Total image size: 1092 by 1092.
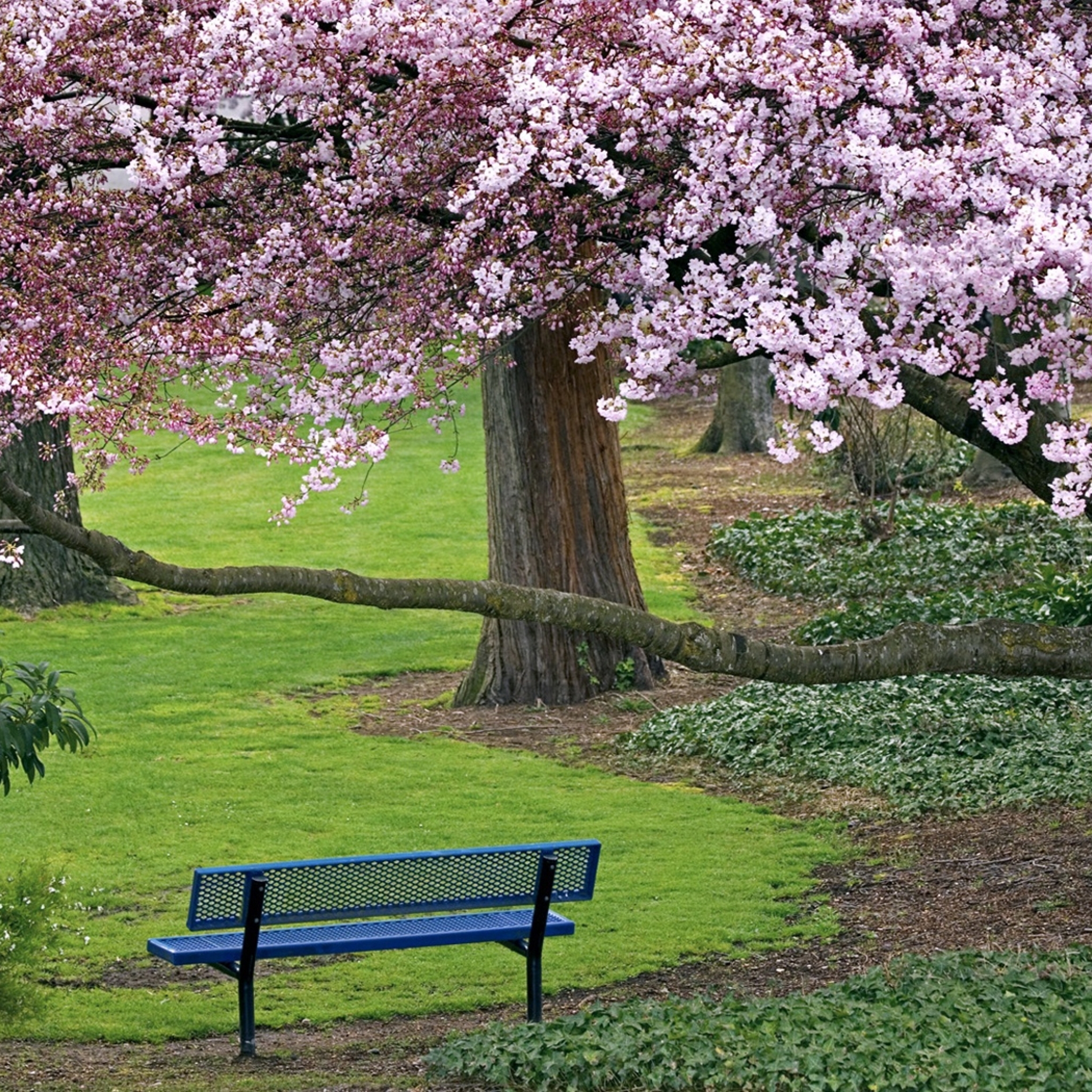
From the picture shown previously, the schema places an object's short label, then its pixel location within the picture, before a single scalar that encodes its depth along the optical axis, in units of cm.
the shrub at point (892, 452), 3969
